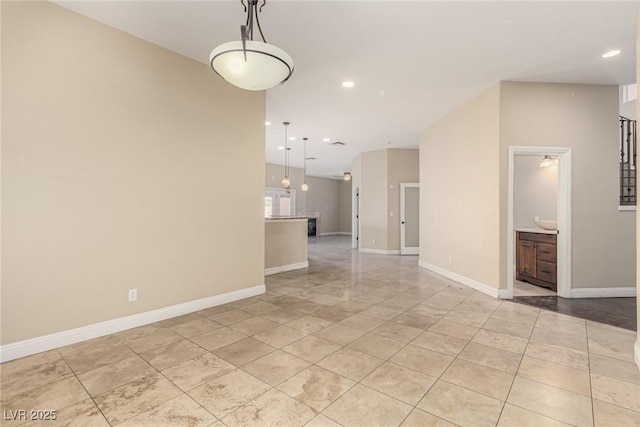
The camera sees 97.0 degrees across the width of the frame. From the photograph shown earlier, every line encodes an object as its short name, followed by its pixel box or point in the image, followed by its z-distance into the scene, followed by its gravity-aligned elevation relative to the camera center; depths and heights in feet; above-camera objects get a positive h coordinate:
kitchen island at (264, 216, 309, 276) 19.19 -2.15
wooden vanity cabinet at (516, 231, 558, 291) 14.90 -2.47
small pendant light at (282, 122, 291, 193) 21.52 +6.62
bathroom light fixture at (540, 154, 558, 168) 18.86 +3.62
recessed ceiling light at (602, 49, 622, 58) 10.84 +6.28
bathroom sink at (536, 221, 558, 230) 15.53 -0.57
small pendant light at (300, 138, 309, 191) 25.49 +6.66
